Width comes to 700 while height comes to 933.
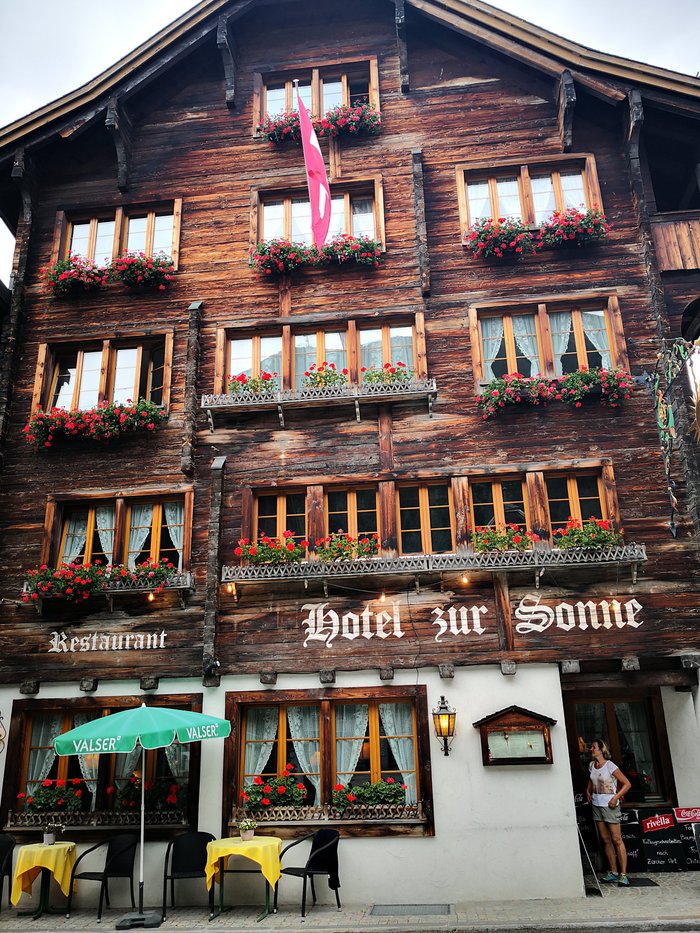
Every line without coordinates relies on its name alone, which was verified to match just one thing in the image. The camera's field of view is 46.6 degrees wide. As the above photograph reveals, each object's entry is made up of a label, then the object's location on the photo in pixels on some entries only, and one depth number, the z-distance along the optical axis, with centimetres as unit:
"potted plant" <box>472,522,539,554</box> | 1238
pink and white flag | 1361
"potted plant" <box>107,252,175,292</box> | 1477
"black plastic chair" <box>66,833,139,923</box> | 1087
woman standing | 1128
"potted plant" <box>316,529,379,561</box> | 1264
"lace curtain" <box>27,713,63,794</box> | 1259
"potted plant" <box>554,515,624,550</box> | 1217
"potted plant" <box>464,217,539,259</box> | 1397
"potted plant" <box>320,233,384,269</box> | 1434
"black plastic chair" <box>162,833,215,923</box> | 1097
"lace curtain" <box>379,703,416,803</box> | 1184
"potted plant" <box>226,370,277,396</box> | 1379
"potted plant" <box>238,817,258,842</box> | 1069
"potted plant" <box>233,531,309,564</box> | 1265
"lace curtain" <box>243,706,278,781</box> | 1219
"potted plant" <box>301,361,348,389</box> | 1372
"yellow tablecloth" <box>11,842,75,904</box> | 1080
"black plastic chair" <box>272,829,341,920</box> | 1068
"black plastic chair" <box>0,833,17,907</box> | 1099
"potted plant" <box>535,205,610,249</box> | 1387
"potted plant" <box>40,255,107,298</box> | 1499
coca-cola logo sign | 1132
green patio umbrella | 1006
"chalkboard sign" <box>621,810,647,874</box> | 1172
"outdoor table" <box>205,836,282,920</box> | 1035
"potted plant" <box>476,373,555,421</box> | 1310
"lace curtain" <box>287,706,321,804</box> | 1209
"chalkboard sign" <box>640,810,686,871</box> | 1160
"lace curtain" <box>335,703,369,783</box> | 1202
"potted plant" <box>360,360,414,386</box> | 1351
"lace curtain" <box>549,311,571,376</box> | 1377
